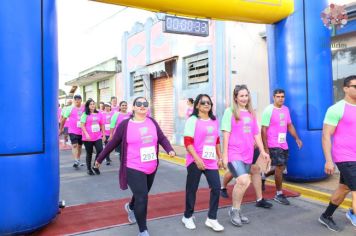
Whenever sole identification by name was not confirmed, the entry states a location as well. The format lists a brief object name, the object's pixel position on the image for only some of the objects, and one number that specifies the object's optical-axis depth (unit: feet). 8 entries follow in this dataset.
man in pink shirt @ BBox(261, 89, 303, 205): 18.63
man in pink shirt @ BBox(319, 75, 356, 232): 13.47
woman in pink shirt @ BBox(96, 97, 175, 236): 13.55
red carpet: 15.39
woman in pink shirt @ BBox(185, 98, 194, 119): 36.66
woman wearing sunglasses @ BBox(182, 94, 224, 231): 14.61
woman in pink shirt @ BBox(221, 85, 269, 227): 15.10
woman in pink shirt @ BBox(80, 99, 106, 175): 27.73
